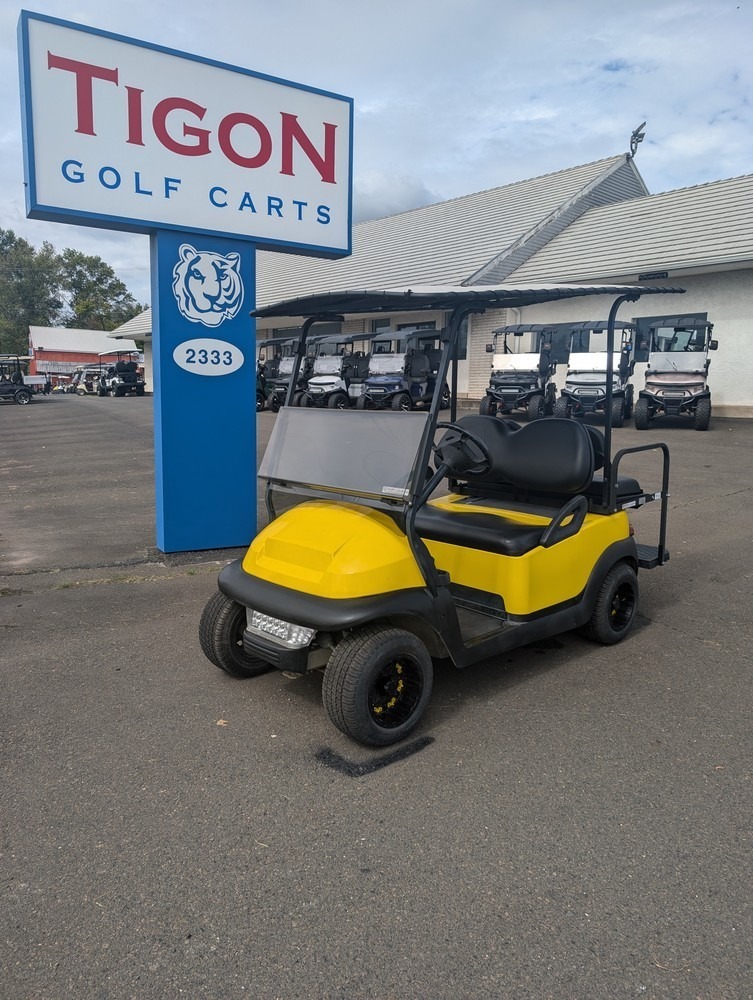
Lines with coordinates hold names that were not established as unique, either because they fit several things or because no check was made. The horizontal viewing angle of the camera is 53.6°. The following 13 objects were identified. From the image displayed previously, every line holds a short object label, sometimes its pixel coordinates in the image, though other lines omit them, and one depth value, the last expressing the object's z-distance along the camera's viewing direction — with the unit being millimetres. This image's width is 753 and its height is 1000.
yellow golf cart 3090
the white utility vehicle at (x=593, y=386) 15773
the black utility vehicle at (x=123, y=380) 37906
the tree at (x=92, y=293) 86938
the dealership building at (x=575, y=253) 17078
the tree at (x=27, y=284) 85375
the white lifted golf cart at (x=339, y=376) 20422
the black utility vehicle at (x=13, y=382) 33719
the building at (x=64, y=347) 68294
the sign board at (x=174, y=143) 5184
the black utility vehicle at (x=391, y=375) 18875
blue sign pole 5867
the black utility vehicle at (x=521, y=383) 16562
